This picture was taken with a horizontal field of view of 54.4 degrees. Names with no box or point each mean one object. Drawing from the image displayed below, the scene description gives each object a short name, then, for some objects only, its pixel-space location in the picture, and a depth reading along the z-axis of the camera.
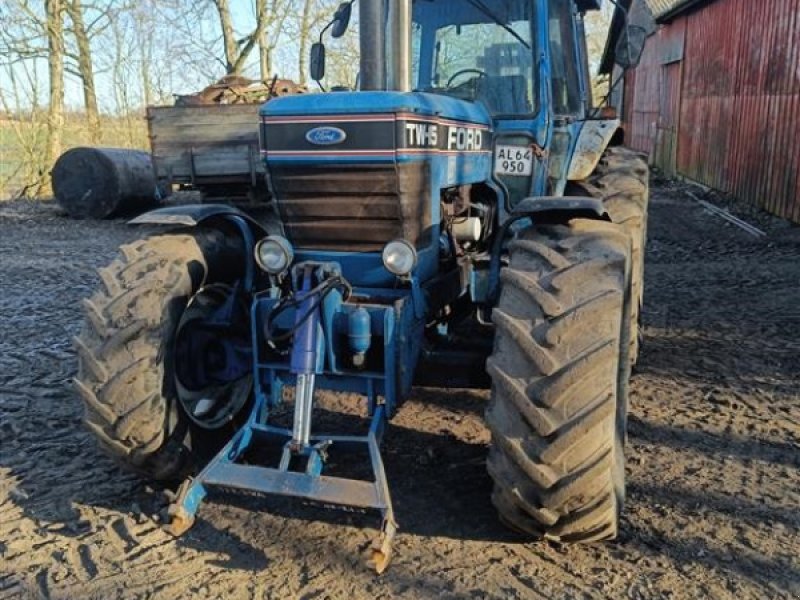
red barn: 11.93
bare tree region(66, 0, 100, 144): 20.19
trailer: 10.81
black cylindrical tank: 13.26
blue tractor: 2.85
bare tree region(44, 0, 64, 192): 17.81
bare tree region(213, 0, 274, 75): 20.97
